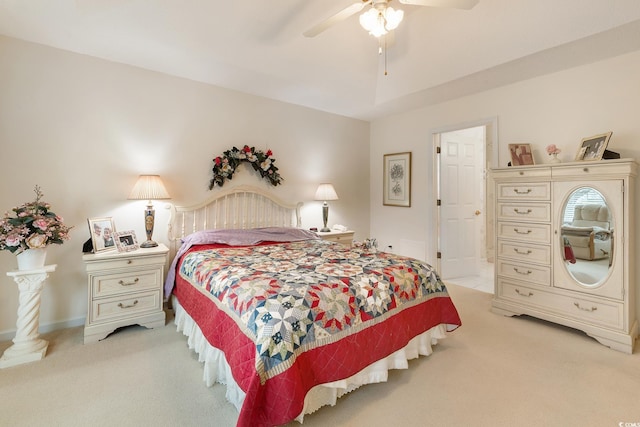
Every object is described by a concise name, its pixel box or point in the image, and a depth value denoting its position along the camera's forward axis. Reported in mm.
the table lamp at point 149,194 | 2902
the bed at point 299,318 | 1392
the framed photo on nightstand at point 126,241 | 2721
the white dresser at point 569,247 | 2420
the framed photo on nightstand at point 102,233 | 2668
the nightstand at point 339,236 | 4047
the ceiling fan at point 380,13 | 1847
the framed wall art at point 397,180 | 4652
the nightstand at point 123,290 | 2480
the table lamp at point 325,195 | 4254
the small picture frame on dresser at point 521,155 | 3178
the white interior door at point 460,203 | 4359
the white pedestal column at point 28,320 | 2180
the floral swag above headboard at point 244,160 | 3566
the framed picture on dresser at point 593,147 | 2592
